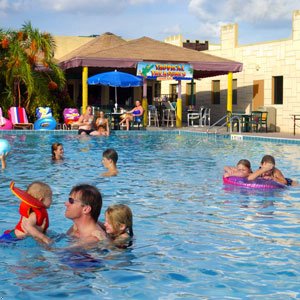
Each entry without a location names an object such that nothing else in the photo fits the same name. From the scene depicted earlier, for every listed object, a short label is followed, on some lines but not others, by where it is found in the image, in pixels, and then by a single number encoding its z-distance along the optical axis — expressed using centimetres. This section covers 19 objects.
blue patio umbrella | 2269
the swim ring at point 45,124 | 2258
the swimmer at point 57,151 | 1262
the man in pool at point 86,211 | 520
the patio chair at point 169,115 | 2617
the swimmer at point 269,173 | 909
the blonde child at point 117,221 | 543
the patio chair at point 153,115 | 2589
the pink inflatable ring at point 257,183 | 906
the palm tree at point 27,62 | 2355
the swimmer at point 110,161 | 1062
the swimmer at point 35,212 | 535
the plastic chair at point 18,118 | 2258
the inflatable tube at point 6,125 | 2217
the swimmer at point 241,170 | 956
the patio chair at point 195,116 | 2580
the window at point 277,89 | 2569
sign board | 2424
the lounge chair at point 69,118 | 2352
